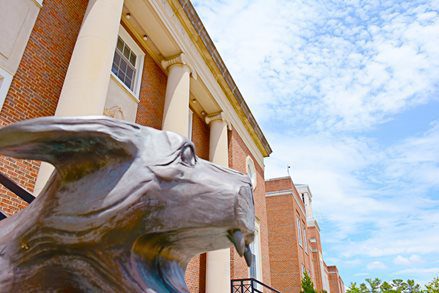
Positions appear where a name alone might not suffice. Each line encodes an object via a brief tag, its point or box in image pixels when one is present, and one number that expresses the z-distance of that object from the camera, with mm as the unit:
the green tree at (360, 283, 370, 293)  71375
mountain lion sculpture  773
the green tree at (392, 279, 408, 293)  67975
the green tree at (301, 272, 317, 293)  17553
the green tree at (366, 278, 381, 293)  72312
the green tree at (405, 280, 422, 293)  67406
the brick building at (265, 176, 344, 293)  25344
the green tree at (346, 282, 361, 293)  66650
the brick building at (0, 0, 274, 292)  5512
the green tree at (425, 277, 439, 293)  41338
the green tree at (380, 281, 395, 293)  65812
